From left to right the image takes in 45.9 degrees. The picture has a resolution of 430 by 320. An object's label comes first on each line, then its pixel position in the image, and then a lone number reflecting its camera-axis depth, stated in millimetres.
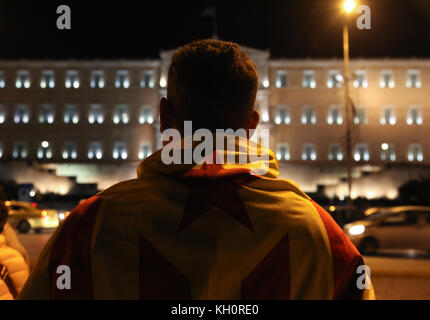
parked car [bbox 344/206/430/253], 11406
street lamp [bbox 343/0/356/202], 19852
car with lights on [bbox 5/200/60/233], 17469
